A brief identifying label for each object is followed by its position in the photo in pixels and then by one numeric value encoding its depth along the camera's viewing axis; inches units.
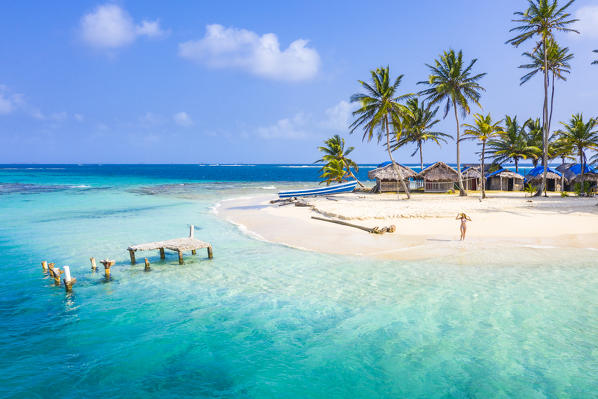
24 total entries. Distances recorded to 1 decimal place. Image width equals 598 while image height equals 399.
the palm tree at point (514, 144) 1561.3
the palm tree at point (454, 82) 1133.1
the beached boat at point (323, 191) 1344.7
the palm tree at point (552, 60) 1164.7
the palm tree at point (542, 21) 1034.1
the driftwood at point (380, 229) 673.0
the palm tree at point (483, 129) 1135.6
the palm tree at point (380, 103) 1074.7
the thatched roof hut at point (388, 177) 1519.4
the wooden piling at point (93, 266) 478.4
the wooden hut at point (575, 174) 1333.7
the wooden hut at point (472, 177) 1551.4
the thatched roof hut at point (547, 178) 1460.4
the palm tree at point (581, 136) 1247.5
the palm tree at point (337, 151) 1545.3
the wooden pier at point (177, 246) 506.0
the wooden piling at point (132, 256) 512.4
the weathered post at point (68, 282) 392.6
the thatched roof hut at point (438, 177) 1471.5
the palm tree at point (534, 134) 1663.4
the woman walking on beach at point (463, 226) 582.6
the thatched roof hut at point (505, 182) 1581.4
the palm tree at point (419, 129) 1614.2
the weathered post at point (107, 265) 438.9
